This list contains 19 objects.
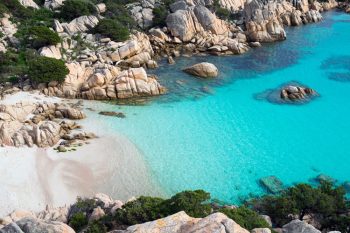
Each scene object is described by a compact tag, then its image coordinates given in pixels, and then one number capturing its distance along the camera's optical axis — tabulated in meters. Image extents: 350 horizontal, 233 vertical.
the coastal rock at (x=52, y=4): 61.22
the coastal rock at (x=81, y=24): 54.62
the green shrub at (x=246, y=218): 18.08
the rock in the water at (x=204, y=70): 49.72
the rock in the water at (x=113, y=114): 38.41
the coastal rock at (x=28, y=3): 59.91
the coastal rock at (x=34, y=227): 15.16
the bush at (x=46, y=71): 41.38
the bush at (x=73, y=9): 58.50
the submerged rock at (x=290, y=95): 42.88
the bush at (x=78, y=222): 21.08
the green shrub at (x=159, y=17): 64.31
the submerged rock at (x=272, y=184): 28.36
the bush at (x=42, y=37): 48.16
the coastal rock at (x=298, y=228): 16.95
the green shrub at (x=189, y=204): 19.06
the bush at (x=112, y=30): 54.62
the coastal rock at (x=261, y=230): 15.49
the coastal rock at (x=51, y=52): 46.44
